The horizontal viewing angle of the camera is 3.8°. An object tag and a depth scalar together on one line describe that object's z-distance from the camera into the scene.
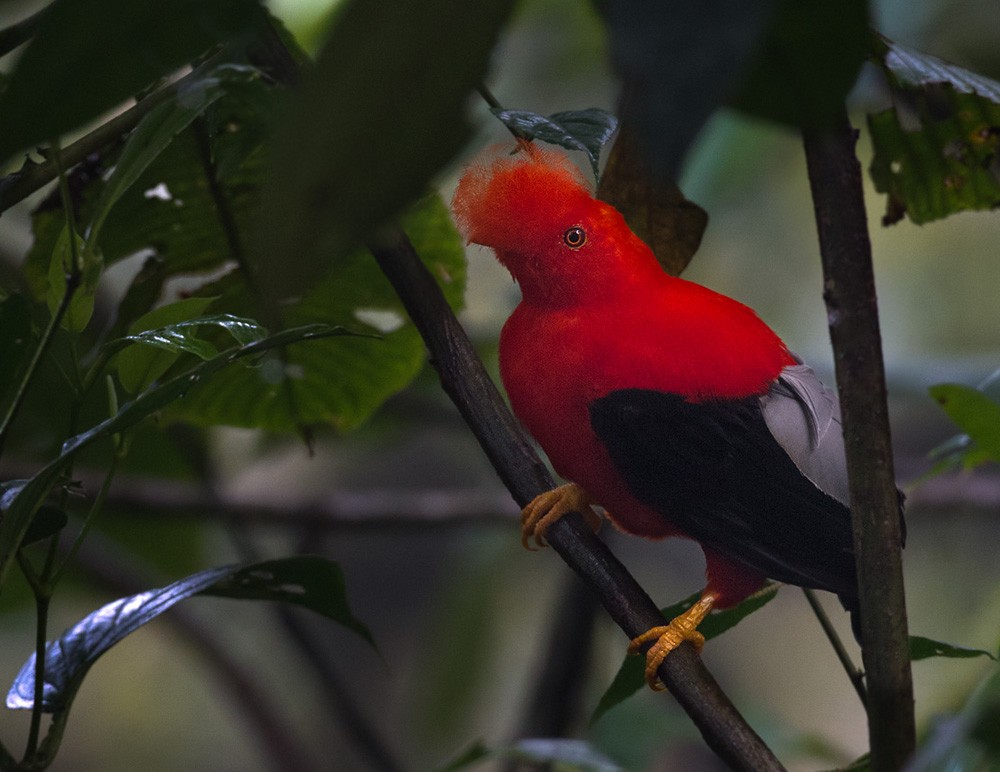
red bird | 6.89
